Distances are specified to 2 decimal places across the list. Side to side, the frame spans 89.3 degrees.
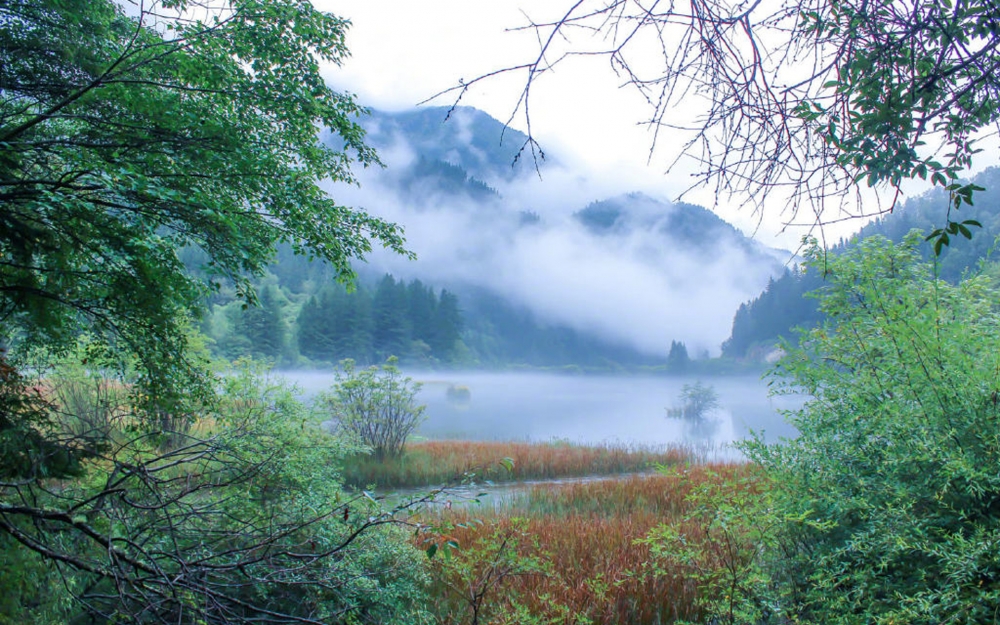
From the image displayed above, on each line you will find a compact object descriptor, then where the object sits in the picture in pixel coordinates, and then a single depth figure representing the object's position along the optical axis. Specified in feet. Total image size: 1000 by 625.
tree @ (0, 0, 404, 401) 10.39
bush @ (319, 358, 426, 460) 40.32
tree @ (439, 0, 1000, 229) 5.74
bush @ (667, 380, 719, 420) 128.77
